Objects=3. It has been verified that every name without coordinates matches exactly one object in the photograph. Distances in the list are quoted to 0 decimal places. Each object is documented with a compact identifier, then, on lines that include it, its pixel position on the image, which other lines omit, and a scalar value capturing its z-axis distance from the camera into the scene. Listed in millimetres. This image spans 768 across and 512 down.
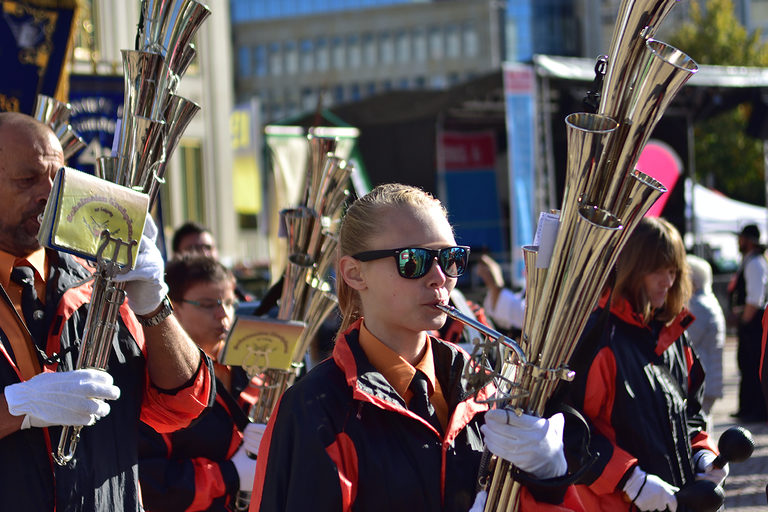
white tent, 21906
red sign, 18375
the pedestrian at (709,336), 7102
